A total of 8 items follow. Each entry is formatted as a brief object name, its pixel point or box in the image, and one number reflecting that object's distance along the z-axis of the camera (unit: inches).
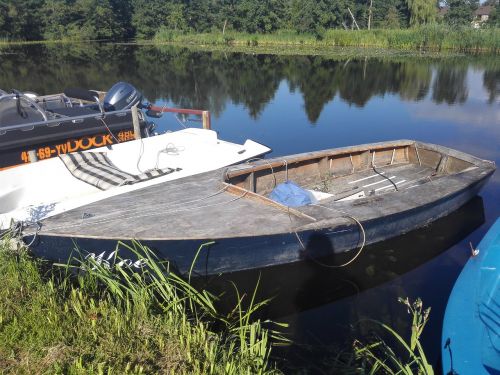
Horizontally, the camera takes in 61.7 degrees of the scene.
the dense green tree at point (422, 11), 1610.5
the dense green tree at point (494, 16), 1753.2
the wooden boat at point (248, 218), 189.3
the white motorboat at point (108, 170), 227.6
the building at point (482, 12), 2847.0
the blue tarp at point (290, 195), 257.6
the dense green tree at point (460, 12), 1966.0
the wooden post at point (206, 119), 354.9
